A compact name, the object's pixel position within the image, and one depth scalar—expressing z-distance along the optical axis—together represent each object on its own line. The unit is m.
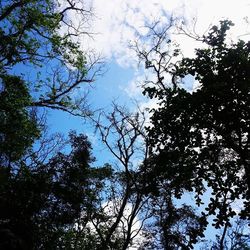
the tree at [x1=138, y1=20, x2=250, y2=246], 7.23
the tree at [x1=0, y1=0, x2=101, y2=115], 15.33
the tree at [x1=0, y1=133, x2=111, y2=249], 22.61
